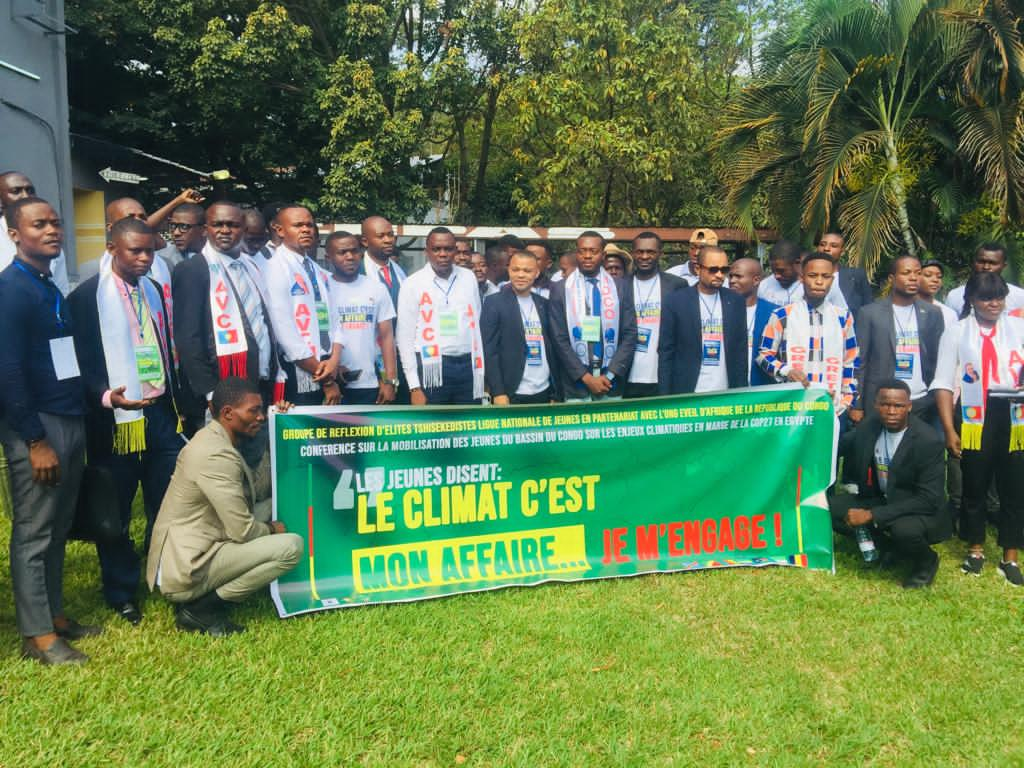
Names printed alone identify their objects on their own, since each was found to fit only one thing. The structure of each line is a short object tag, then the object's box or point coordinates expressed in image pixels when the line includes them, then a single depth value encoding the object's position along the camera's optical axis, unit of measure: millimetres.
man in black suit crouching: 5137
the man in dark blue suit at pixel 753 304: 6402
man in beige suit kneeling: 4215
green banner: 4723
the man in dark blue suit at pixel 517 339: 5984
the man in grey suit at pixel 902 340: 5910
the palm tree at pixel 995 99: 10891
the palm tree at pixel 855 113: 11602
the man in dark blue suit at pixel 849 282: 6898
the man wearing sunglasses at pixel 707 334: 6023
